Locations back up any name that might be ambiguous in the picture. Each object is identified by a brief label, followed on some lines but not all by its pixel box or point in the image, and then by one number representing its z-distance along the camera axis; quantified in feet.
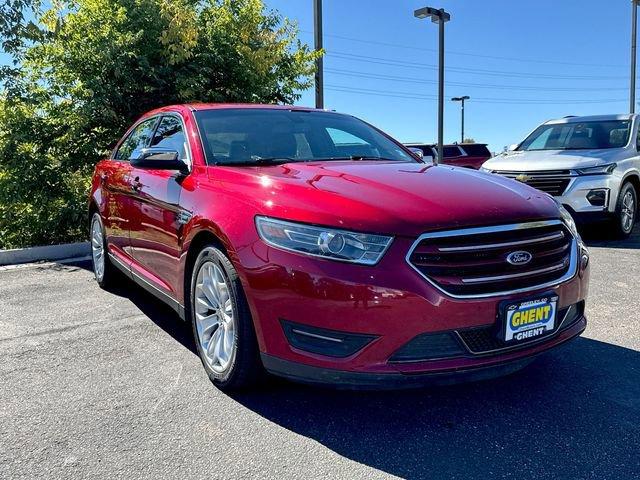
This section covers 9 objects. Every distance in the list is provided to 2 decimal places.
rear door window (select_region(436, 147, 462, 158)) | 65.26
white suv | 23.93
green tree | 24.81
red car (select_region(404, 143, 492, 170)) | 63.93
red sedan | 7.73
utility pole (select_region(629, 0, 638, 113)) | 61.26
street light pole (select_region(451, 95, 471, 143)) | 135.10
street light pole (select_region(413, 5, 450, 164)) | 49.98
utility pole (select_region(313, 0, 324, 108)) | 32.07
